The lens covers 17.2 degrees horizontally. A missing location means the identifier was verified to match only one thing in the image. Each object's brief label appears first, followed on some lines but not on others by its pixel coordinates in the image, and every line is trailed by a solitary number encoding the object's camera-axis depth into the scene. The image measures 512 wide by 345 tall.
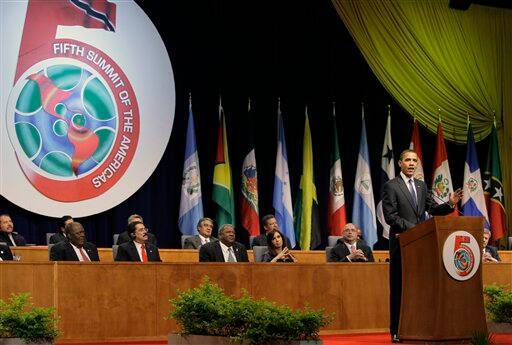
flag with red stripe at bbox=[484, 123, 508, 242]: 22.44
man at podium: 10.50
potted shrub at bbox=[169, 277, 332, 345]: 9.19
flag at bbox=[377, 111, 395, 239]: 21.99
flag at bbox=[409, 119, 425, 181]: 22.11
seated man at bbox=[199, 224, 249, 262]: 14.55
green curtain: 21.42
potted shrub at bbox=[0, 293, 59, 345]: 9.72
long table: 12.23
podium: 9.79
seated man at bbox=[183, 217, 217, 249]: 16.99
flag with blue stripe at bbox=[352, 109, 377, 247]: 21.46
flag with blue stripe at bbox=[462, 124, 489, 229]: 22.18
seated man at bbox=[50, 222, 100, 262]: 13.76
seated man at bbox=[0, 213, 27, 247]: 16.38
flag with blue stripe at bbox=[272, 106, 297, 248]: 20.78
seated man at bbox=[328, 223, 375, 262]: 15.30
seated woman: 14.72
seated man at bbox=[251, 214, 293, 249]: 16.43
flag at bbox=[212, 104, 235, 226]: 20.31
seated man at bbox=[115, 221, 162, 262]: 14.10
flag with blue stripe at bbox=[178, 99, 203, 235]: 19.89
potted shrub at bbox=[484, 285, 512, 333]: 12.38
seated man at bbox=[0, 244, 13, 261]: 14.42
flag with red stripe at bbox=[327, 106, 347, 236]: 21.27
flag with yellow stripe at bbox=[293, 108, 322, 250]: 21.13
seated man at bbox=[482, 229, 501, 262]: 17.62
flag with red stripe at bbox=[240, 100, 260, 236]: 20.41
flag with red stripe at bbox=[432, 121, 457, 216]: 22.22
